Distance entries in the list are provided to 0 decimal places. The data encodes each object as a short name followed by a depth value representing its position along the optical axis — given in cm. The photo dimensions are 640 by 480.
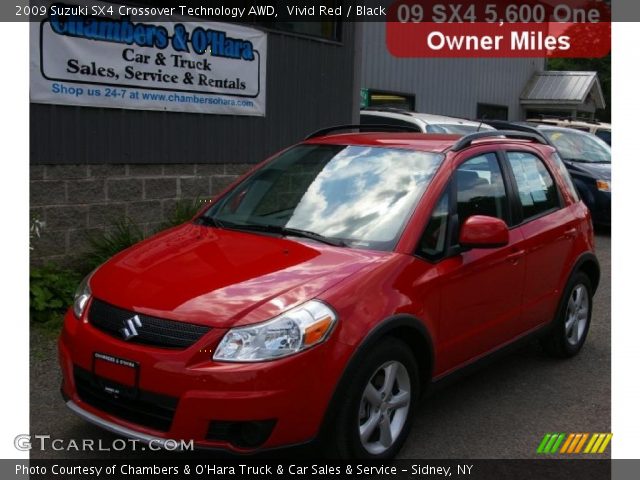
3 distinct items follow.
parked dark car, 1269
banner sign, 675
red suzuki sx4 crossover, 331
